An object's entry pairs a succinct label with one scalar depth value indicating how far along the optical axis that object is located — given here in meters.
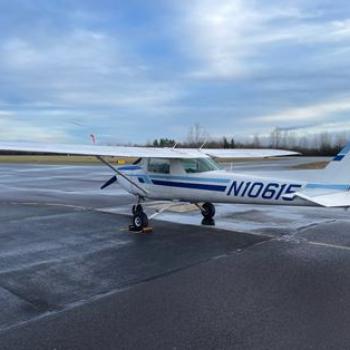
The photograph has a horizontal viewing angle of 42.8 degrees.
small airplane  8.39
